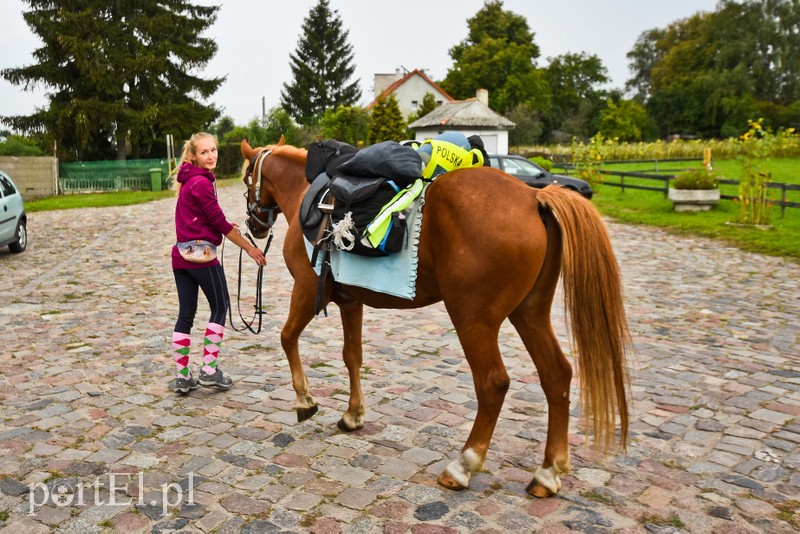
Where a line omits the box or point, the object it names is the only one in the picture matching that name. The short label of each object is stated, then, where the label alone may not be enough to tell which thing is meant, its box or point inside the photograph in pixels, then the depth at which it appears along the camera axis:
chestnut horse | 3.72
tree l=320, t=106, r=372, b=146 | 47.22
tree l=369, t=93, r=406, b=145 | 42.23
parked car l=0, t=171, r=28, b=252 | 12.89
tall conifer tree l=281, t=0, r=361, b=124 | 69.06
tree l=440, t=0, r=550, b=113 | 67.88
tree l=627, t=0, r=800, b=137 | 65.31
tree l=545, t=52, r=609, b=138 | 73.25
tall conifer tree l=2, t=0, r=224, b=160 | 35.75
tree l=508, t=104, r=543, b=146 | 60.25
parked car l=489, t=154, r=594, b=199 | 20.47
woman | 5.37
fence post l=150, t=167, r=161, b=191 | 32.47
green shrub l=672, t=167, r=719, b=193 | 19.12
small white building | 44.31
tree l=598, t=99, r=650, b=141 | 63.03
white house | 63.53
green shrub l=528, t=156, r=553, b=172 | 30.65
